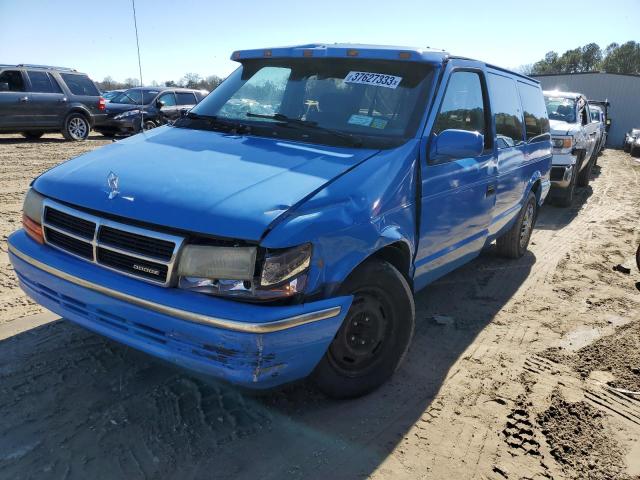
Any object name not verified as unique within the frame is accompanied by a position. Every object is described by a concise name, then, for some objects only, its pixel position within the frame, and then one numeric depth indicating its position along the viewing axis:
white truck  9.09
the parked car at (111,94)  16.93
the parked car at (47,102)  13.03
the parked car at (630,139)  23.14
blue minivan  2.33
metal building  33.47
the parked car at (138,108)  15.42
